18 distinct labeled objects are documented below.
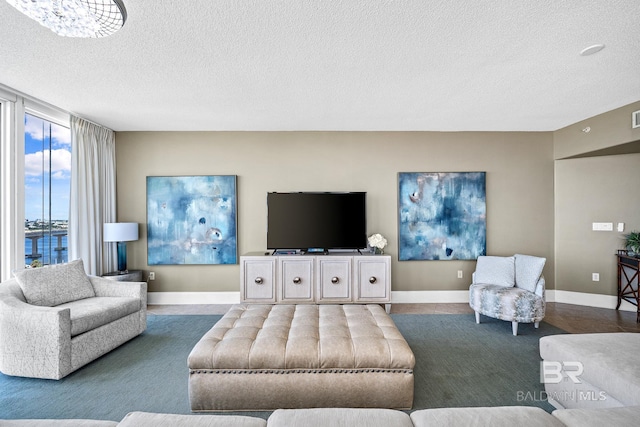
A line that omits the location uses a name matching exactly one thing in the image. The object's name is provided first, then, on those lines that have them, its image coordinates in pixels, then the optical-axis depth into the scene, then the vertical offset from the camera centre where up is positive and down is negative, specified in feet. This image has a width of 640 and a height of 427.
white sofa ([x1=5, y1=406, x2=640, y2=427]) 3.86 -2.64
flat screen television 14.29 -0.29
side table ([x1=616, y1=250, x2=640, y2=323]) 12.63 -2.74
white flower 14.07 -1.18
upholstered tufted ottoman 6.46 -3.44
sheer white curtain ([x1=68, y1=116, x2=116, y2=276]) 12.49 +1.00
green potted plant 12.61 -1.17
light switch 13.91 -0.51
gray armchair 7.86 -2.88
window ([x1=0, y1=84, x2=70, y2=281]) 10.30 +1.51
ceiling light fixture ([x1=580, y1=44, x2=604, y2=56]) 7.41 +4.10
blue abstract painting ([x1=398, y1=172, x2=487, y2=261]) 14.93 -0.03
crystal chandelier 5.26 +3.66
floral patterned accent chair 10.85 -2.87
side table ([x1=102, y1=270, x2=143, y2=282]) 13.08 -2.59
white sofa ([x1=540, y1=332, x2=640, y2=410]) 5.23 -2.88
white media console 13.34 -2.74
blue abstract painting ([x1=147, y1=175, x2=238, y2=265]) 14.80 -0.09
